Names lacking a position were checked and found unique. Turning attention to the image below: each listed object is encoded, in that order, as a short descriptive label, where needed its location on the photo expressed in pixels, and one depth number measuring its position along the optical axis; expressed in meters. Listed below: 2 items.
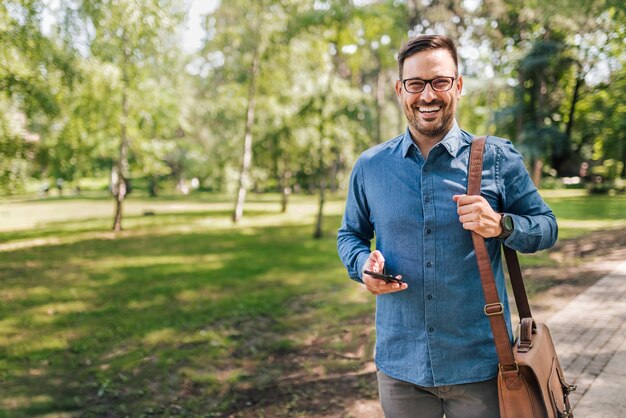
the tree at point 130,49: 13.64
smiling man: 1.90
